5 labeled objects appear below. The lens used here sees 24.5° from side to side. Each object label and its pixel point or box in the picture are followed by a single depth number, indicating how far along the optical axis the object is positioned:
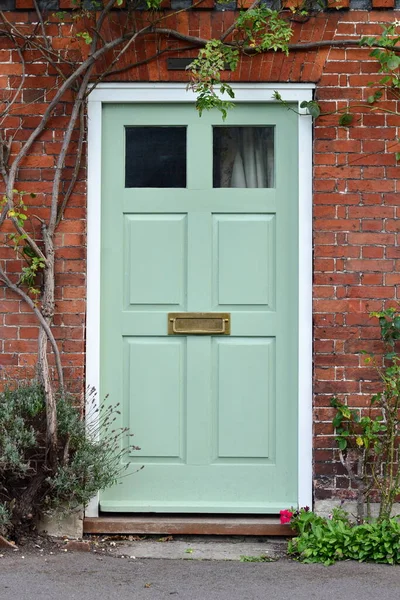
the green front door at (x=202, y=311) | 5.68
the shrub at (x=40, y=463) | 5.13
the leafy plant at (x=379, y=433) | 5.35
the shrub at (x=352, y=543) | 5.05
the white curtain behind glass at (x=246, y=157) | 5.77
